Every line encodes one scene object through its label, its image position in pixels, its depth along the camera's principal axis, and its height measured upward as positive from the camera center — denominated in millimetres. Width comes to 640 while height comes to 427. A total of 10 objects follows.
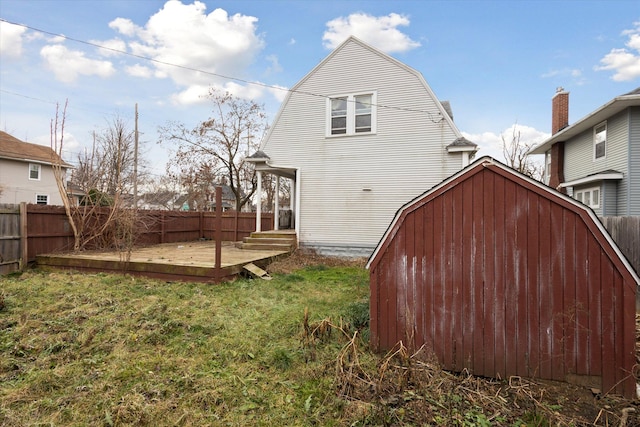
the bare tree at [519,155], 24156 +4515
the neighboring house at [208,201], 25672 +910
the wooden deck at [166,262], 8055 -1428
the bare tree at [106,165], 11680 +1758
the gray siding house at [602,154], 10133 +2326
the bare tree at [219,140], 21000 +4482
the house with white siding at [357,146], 11125 +2387
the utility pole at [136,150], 21106 +3919
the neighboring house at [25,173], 21703 +2365
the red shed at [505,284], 3402 -766
